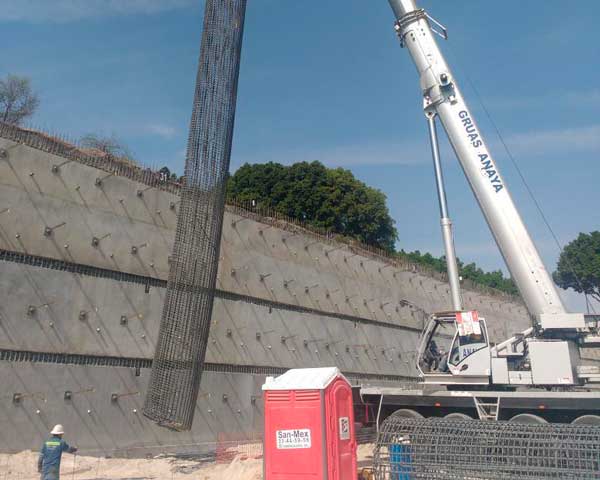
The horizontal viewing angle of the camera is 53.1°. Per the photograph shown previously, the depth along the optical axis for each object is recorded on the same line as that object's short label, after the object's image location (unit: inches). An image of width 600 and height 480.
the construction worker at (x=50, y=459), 355.3
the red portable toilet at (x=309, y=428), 309.1
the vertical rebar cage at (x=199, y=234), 582.6
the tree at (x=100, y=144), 1232.2
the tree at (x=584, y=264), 2236.7
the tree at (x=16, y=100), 1283.0
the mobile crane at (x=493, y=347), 519.2
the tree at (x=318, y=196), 1710.1
